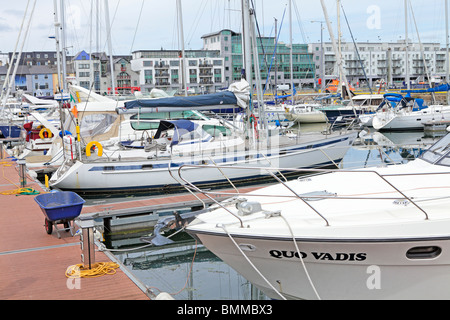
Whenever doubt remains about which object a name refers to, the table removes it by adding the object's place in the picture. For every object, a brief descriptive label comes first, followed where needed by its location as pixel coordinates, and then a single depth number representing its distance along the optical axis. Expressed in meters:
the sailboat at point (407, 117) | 34.38
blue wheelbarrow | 9.95
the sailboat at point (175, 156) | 17.02
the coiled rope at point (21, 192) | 14.91
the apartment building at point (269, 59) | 93.78
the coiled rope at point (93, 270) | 8.07
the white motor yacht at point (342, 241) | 6.25
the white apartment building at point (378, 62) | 108.00
